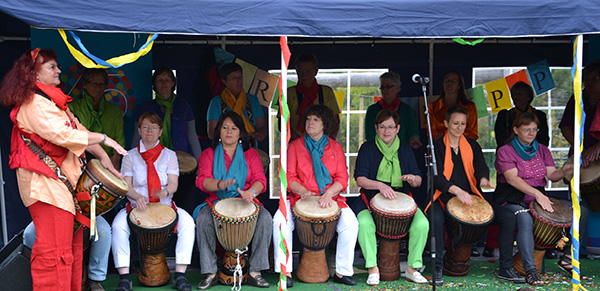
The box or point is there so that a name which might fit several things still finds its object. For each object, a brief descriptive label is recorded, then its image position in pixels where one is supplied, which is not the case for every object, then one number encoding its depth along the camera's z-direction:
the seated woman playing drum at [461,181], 4.73
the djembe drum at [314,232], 4.50
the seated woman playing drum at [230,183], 4.58
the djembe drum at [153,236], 4.36
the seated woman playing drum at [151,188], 4.45
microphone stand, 4.17
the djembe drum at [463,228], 4.61
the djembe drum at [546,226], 4.66
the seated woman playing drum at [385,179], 4.68
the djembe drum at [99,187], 3.76
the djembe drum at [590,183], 4.71
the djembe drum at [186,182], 5.00
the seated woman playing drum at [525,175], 4.72
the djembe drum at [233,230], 4.41
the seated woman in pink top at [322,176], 4.66
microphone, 3.99
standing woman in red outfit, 3.51
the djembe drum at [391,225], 4.59
